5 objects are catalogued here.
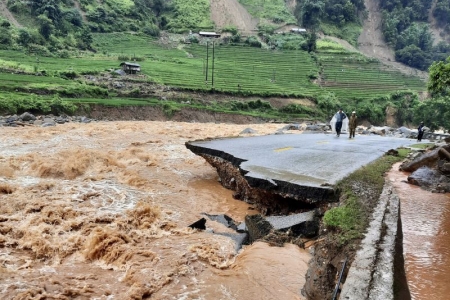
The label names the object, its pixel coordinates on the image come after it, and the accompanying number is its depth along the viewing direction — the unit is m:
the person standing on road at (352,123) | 18.70
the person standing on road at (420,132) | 23.97
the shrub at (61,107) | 26.98
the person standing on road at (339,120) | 19.98
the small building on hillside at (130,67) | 44.50
